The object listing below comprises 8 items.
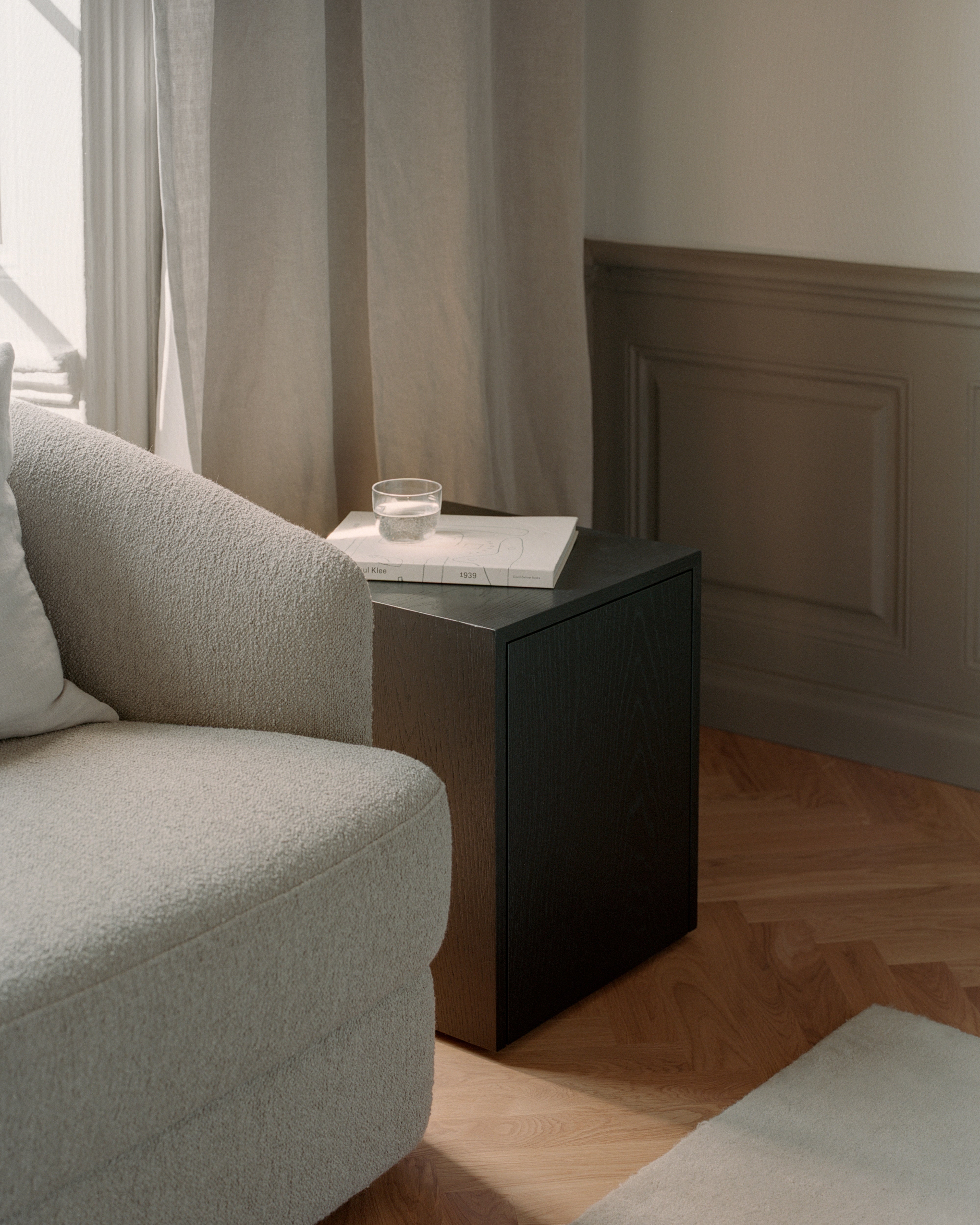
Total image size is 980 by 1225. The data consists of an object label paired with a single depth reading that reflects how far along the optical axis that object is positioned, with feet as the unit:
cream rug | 10.72
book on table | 11.55
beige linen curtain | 12.08
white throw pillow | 10.65
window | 12.21
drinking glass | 11.81
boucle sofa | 9.65
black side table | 11.30
